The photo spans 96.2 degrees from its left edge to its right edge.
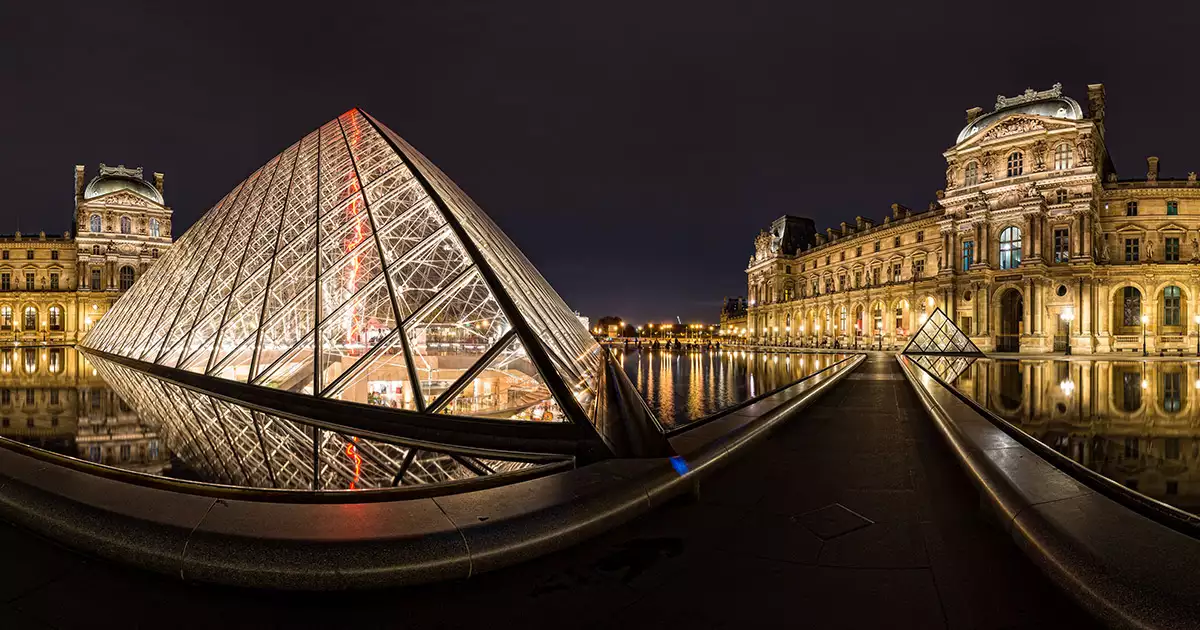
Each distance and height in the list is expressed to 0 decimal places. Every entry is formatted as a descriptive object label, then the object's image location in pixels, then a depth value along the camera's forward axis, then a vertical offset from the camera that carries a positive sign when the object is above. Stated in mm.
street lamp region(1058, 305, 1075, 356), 43406 +30
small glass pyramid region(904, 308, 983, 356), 39938 -1801
